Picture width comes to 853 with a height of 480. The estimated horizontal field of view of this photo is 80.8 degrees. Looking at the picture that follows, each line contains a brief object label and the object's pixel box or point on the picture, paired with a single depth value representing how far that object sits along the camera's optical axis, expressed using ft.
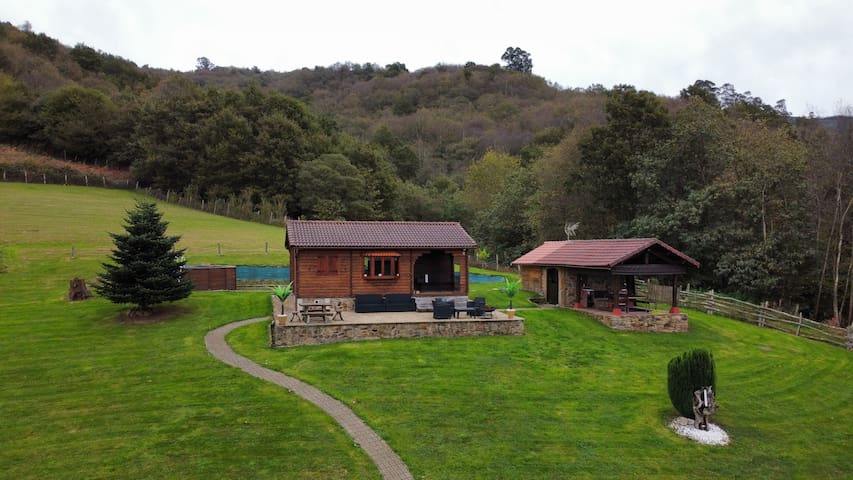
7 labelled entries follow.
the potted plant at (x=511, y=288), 67.77
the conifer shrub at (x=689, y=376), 41.60
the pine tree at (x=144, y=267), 61.36
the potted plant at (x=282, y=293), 56.75
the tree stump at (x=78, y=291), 69.97
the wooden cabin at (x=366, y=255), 68.74
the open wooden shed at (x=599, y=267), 70.64
